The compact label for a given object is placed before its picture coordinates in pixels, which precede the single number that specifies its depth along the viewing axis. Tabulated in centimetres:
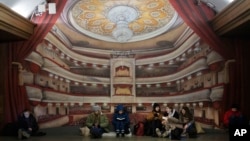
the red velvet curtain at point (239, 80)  933
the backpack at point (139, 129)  921
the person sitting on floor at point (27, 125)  865
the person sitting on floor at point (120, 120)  904
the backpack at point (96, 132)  867
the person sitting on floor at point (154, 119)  877
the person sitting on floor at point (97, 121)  895
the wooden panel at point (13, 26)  834
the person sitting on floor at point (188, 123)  838
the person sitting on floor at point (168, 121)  832
